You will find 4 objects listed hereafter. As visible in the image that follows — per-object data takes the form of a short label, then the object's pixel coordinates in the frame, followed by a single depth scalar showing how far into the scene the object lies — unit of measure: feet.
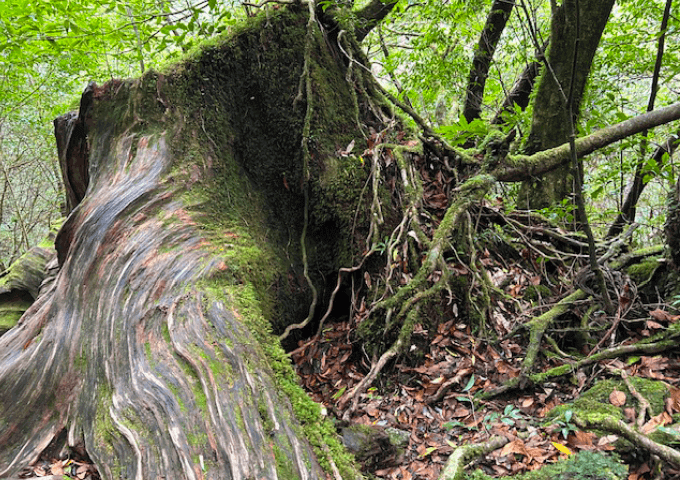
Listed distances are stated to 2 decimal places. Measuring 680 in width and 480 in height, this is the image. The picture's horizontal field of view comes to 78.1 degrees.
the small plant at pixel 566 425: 7.76
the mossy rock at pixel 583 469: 6.35
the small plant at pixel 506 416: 8.72
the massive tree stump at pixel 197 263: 7.24
